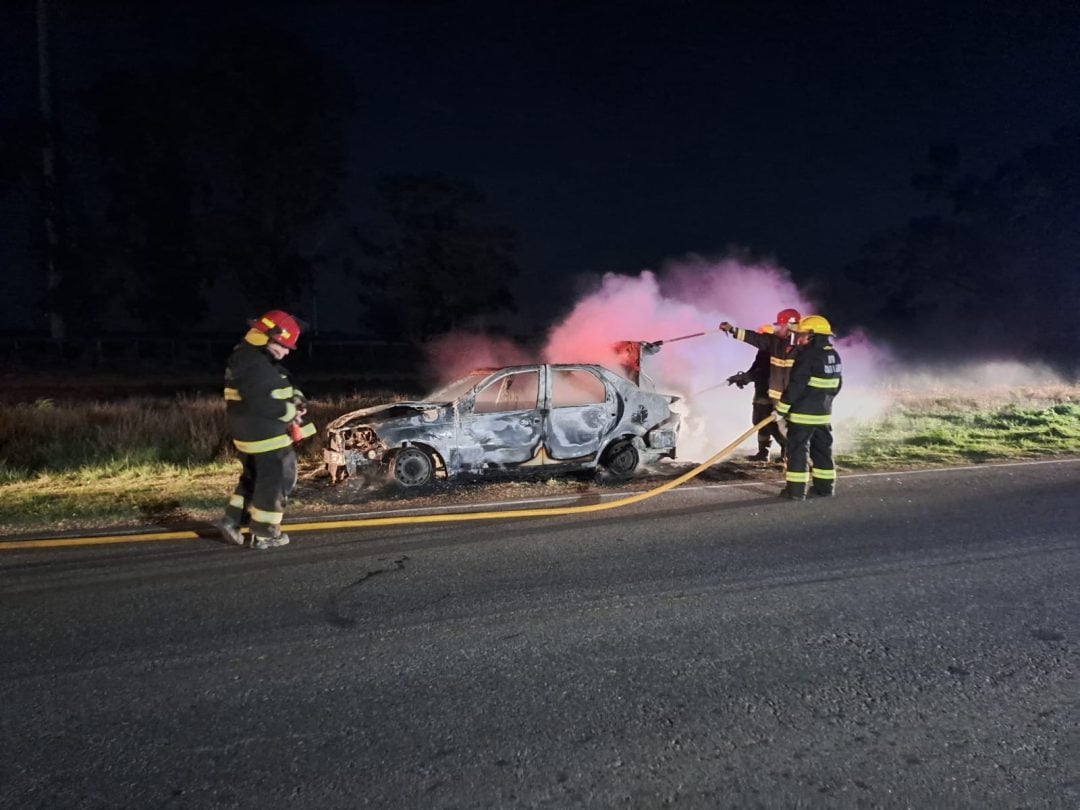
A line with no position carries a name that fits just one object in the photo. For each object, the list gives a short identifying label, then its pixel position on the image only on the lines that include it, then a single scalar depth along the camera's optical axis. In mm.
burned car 8148
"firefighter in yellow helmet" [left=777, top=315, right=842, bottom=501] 7367
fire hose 5914
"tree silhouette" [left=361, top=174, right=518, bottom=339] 38094
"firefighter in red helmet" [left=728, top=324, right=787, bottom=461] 10195
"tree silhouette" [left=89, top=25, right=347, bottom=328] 33375
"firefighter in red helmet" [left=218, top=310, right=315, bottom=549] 5465
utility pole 27916
